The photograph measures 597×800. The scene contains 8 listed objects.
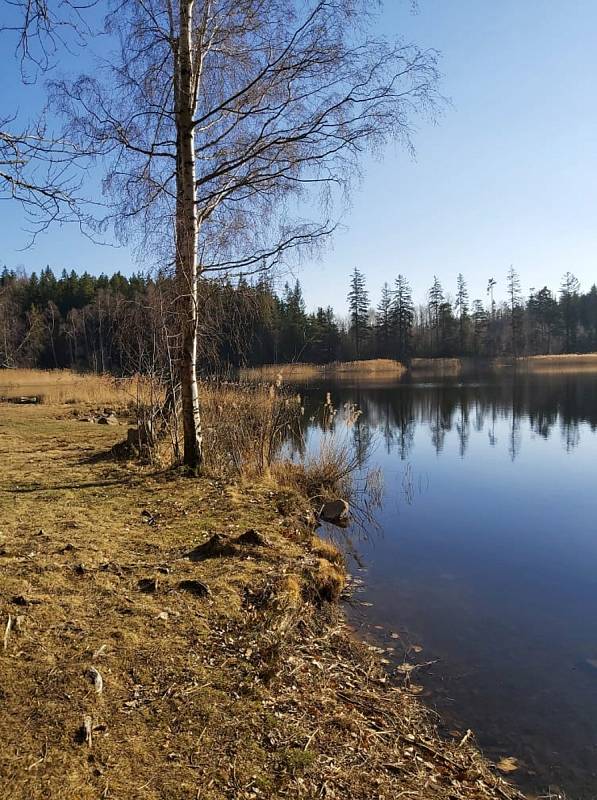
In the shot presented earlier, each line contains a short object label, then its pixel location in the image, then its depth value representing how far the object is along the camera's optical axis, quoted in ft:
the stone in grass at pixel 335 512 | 26.66
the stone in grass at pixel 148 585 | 12.67
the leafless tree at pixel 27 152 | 9.71
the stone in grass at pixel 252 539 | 16.76
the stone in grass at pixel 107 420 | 48.08
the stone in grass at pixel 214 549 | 15.60
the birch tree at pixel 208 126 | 21.90
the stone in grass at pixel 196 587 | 12.87
